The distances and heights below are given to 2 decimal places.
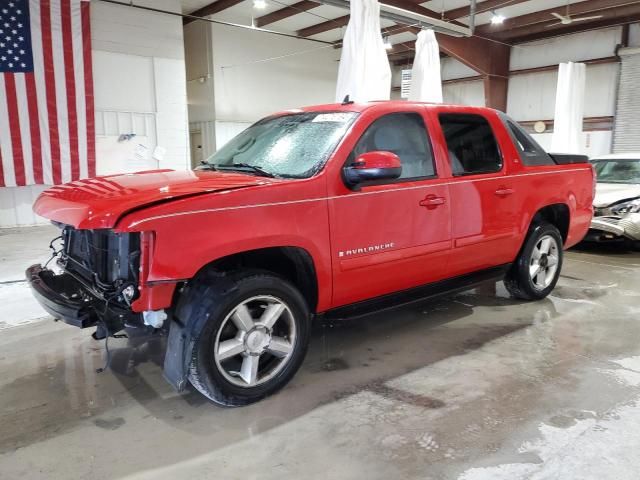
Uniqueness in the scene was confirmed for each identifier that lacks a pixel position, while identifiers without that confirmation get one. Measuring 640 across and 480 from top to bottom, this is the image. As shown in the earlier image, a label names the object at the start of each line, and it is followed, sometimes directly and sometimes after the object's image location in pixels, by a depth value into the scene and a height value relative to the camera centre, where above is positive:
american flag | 8.55 +1.30
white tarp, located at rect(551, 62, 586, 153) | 10.41 +1.20
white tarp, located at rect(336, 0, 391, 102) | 5.98 +1.31
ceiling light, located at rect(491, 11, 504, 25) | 10.20 +2.98
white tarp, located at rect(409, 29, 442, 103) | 7.22 +1.35
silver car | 6.68 -0.64
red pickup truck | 2.49 -0.40
